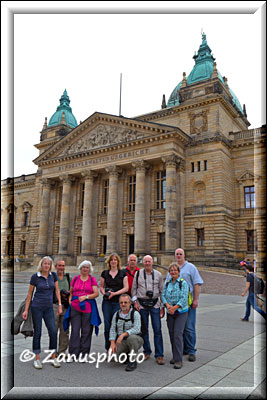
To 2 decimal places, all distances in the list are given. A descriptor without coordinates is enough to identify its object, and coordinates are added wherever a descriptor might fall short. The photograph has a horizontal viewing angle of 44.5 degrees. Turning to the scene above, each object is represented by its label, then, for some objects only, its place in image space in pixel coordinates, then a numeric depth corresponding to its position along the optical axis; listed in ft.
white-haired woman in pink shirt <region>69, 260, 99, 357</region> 20.27
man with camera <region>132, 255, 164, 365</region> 20.93
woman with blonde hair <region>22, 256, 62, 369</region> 19.15
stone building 111.75
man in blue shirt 21.36
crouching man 18.88
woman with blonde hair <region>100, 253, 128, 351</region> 21.47
